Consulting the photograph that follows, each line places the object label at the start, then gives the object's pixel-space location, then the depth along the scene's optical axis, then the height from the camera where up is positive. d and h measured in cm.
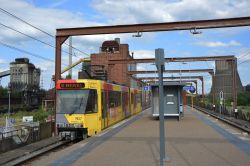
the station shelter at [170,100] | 2897 +24
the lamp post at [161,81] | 905 +53
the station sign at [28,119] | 2017 -77
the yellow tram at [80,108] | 1802 -20
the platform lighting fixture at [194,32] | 2065 +379
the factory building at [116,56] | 8544 +1090
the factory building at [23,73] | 8043 +660
